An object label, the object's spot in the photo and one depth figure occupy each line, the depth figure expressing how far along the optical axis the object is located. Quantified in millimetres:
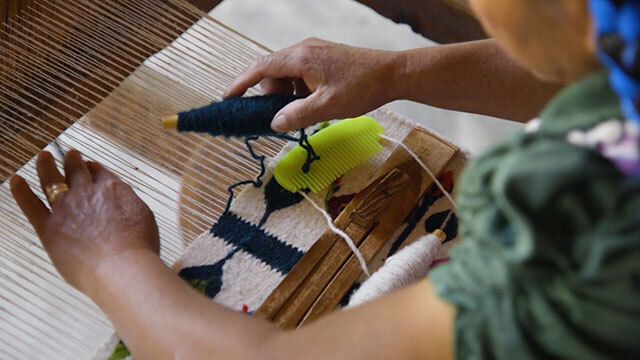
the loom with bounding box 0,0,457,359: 1243
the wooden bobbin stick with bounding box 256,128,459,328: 1100
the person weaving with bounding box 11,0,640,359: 478
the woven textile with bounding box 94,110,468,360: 1156
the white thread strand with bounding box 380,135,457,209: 1275
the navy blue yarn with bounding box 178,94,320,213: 1124
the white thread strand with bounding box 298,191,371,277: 1160
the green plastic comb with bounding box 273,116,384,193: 1286
